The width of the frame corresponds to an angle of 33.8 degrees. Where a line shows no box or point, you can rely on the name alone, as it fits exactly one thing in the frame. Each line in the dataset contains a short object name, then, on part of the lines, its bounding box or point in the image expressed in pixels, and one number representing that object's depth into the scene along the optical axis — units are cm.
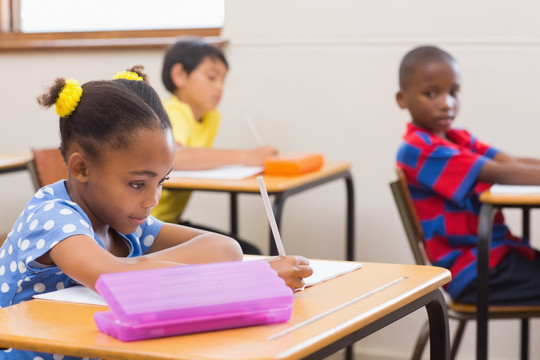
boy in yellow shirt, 305
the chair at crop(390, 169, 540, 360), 242
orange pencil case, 272
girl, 128
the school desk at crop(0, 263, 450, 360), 99
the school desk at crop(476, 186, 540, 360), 229
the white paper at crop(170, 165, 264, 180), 268
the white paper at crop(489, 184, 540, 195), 239
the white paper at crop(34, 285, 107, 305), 126
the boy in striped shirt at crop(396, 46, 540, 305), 250
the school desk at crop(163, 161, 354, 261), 248
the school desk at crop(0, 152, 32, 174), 305
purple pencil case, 102
